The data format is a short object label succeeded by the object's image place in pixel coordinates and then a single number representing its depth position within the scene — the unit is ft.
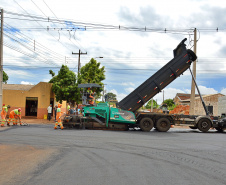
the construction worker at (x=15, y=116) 52.99
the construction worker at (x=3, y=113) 53.01
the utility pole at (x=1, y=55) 58.29
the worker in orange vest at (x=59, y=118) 45.42
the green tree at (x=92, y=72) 102.17
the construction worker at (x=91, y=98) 46.54
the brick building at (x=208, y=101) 118.28
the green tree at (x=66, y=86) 81.41
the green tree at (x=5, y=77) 153.52
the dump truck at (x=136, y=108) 46.21
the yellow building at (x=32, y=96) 84.53
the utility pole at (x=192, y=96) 67.72
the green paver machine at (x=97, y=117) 45.98
